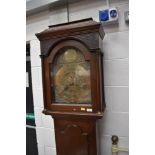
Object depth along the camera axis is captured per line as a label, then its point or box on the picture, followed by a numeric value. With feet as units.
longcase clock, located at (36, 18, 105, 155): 3.58
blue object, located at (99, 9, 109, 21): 4.22
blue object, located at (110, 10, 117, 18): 4.11
